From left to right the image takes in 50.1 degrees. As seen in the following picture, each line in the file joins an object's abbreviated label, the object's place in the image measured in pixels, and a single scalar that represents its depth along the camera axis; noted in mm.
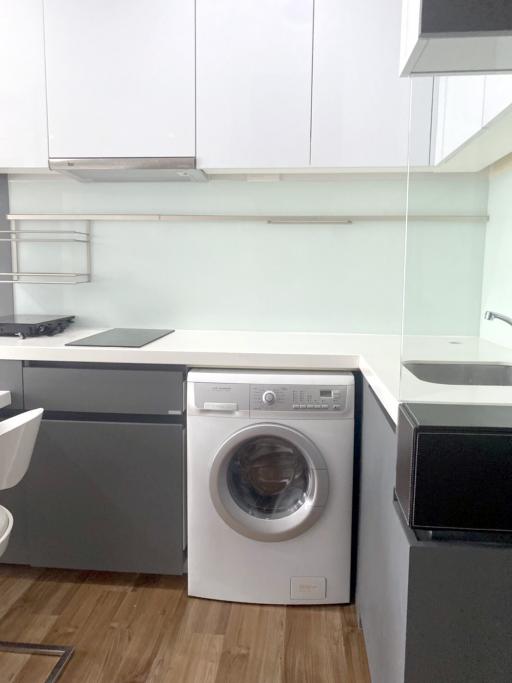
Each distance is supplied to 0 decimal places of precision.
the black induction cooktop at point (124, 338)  1994
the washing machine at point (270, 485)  1856
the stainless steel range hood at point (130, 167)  2102
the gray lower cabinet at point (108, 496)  1950
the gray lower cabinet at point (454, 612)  901
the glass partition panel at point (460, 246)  1311
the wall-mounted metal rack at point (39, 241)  2467
